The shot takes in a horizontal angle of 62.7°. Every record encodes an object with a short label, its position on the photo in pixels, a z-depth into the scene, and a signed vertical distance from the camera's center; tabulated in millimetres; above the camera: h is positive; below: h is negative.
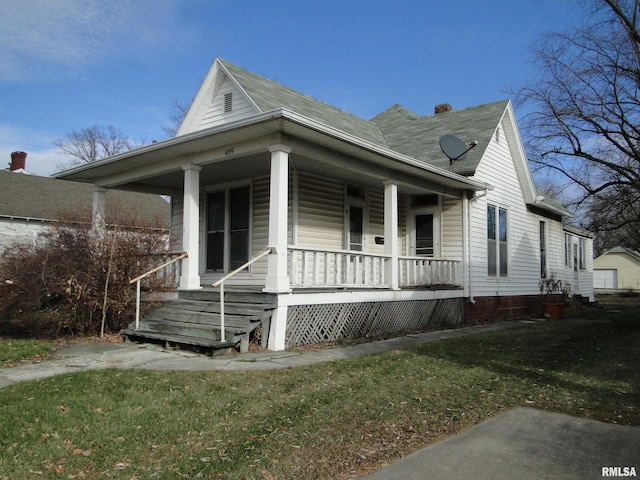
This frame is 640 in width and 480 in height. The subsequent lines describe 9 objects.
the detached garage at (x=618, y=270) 51562 +530
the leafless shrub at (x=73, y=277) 9609 -94
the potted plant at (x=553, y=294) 16641 -697
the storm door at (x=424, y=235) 14539 +1090
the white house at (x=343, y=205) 9438 +1725
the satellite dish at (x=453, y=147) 14258 +3471
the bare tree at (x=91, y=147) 41094 +9871
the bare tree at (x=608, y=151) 18234 +4963
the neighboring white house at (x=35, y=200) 21078 +3210
